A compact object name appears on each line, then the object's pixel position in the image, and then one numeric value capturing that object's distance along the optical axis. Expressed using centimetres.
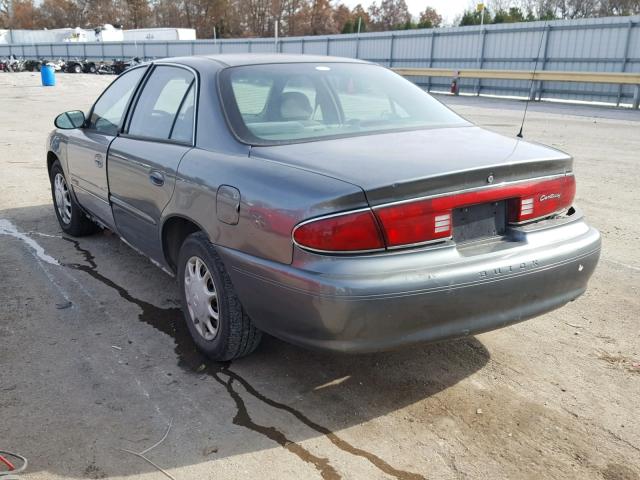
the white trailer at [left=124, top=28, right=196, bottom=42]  6144
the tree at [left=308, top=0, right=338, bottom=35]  8006
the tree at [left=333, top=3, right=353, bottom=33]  8100
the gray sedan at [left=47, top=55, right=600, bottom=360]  248
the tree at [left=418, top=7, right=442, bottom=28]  7550
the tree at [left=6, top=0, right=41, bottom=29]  9925
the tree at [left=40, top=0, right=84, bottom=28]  9769
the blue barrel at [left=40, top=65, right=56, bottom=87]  3219
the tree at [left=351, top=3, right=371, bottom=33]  8031
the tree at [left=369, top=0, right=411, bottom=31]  8262
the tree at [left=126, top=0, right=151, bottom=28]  9400
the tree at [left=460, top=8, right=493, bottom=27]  4003
